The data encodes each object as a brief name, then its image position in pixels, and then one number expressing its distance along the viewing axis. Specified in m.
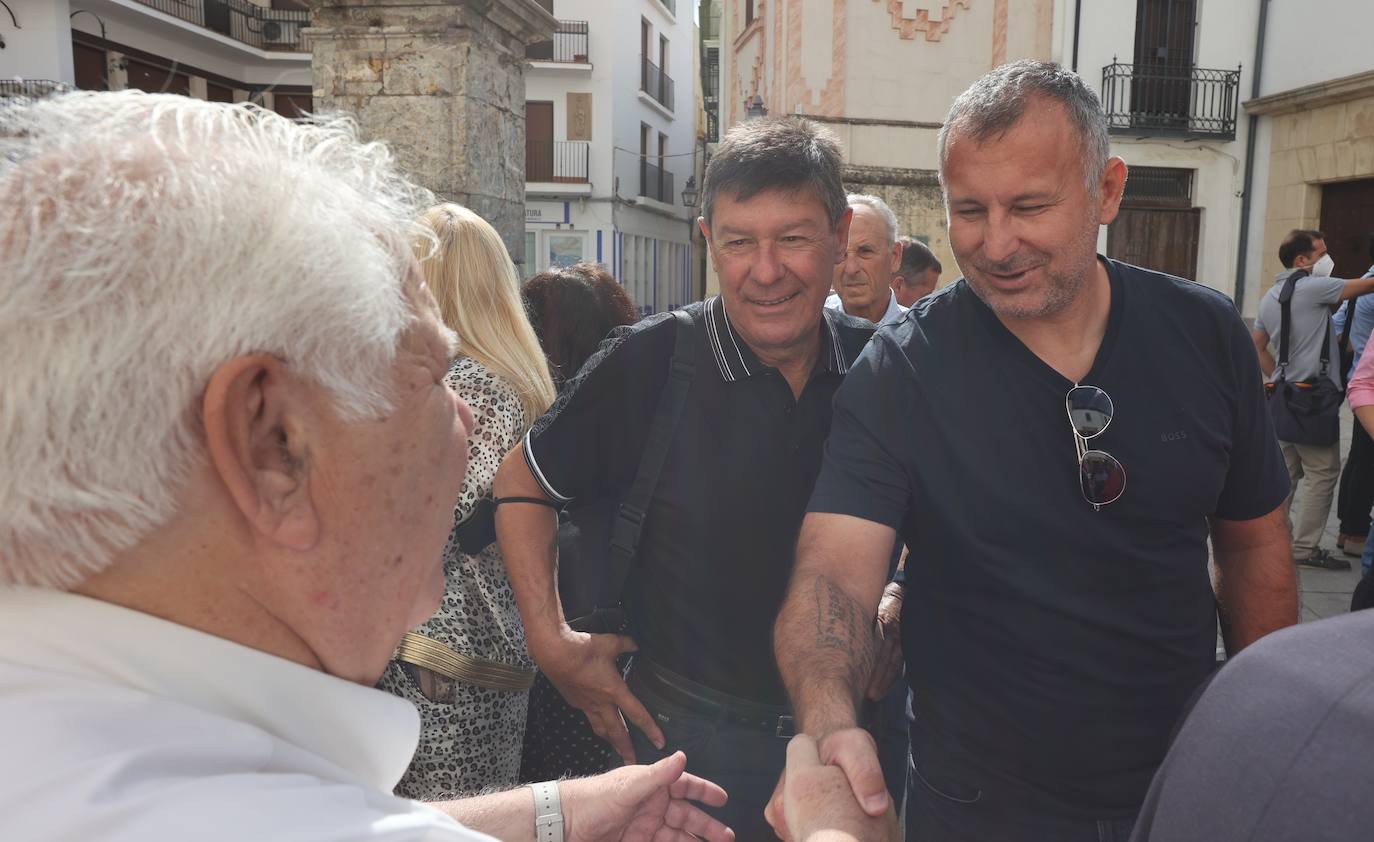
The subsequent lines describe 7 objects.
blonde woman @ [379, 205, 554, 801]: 2.43
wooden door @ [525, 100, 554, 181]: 29.56
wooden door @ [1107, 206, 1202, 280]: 18.06
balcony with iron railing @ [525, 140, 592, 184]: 29.64
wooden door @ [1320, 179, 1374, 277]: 14.31
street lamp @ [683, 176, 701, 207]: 24.33
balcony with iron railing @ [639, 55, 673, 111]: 33.50
